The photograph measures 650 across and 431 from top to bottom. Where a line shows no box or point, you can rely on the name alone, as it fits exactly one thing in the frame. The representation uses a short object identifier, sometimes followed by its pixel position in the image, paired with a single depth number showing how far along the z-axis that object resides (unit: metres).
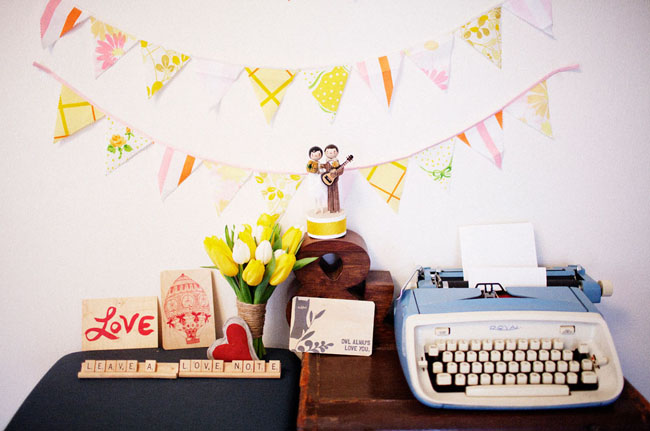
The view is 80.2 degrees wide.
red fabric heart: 1.08
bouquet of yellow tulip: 1.00
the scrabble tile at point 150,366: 1.08
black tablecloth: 0.93
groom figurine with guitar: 1.03
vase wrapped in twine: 1.08
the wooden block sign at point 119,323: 1.24
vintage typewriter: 0.87
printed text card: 1.08
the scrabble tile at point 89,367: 1.09
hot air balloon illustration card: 1.23
